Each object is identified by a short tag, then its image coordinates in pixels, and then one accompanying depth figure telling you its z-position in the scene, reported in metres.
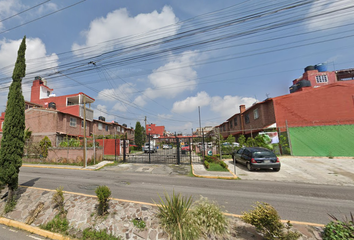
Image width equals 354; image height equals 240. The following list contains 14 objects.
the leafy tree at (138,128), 40.48
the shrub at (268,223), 3.37
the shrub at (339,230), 3.04
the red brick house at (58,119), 23.47
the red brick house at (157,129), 77.19
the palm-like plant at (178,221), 3.83
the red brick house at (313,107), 18.11
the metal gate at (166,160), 16.14
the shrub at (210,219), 3.96
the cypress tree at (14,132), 6.30
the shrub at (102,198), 5.00
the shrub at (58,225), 4.87
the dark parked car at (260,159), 11.52
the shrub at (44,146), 19.00
